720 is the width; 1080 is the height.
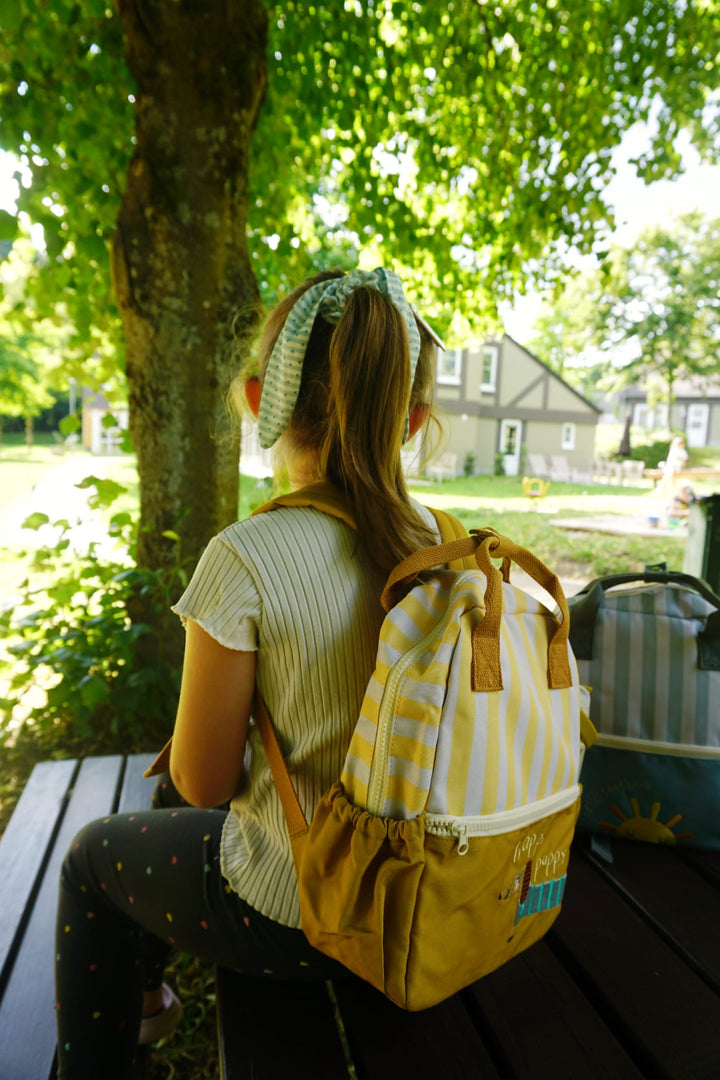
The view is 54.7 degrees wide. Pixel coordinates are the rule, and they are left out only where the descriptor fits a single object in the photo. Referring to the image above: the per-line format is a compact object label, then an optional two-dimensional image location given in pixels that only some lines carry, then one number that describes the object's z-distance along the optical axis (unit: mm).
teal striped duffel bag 1338
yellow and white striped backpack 782
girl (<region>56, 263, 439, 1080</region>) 899
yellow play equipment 11886
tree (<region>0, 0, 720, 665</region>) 2297
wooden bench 870
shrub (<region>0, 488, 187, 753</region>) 2502
